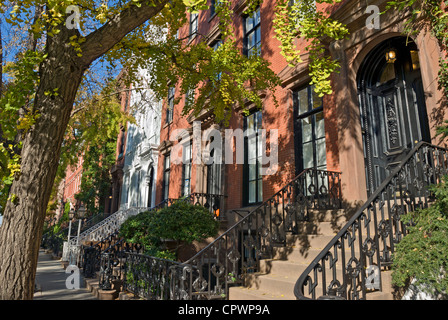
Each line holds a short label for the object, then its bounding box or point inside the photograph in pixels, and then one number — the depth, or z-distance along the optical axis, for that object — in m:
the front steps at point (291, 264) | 5.27
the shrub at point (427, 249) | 3.82
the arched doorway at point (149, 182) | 19.14
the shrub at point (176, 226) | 8.71
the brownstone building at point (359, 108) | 6.85
